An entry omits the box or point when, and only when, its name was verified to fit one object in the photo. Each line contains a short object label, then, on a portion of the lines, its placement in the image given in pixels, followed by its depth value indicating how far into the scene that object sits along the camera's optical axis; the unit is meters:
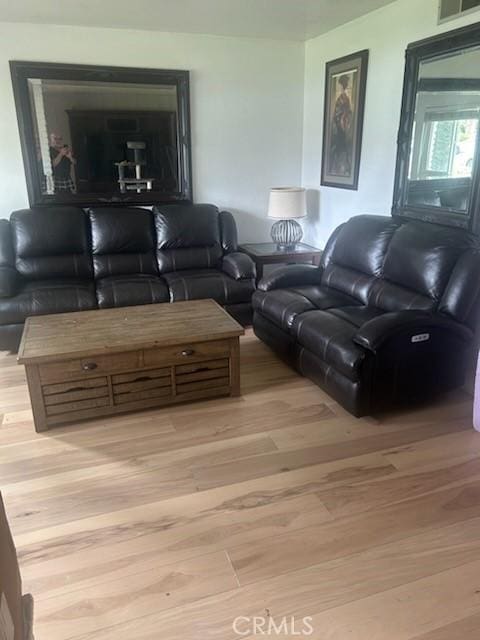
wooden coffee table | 2.57
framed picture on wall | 3.90
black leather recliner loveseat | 2.62
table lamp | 4.38
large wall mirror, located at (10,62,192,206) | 4.05
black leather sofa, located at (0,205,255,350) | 3.58
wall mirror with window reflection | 2.93
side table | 4.34
